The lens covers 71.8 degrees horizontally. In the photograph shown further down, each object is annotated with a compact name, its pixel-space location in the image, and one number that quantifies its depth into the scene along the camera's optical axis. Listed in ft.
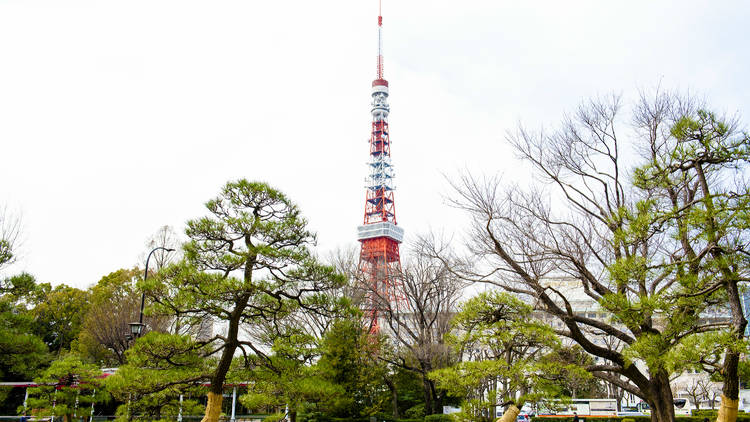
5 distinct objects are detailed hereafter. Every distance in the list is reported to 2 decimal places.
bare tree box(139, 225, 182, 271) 67.61
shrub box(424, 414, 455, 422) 55.41
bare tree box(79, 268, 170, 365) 73.31
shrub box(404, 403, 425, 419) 67.18
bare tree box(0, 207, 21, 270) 45.78
